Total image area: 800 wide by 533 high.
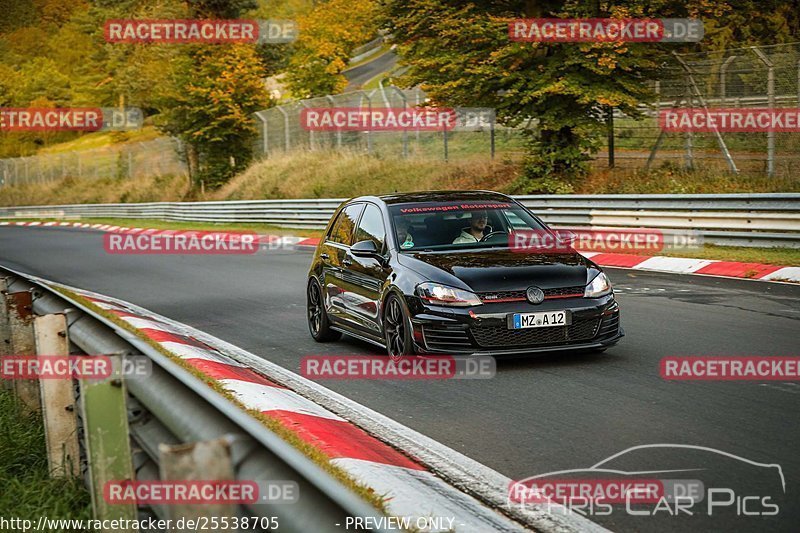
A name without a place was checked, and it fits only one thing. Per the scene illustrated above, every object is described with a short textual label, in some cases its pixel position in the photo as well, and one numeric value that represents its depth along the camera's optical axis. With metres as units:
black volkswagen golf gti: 8.77
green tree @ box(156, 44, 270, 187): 49.38
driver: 10.10
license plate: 8.72
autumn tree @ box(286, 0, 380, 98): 62.78
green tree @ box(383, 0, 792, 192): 22.95
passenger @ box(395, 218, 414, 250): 9.94
